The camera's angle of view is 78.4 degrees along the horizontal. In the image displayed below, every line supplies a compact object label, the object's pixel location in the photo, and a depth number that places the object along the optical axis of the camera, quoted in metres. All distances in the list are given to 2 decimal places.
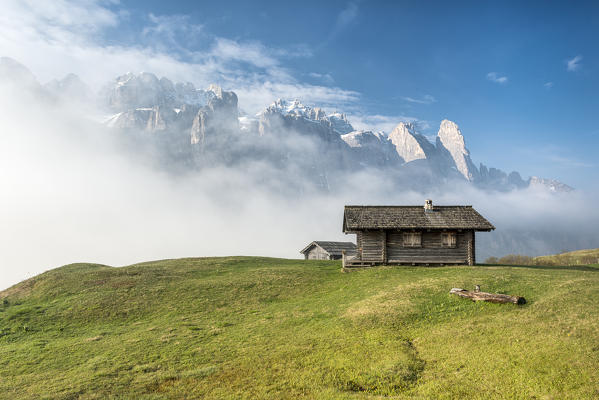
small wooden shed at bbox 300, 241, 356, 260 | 64.06
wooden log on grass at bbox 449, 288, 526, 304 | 21.02
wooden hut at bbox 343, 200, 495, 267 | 38.91
